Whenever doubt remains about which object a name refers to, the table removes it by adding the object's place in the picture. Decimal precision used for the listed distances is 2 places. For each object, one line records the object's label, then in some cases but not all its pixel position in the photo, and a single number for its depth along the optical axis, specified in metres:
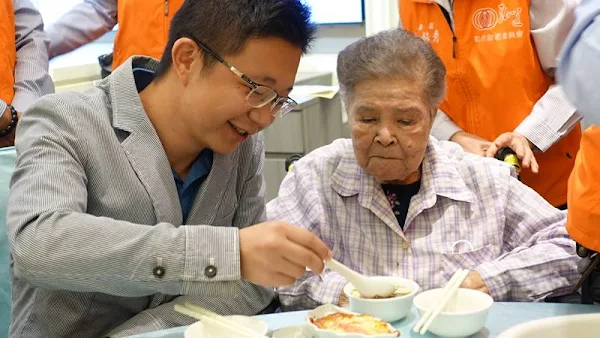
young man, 1.33
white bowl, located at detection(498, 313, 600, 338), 1.39
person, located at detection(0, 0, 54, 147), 2.78
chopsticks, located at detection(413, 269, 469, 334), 1.42
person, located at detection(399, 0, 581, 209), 2.33
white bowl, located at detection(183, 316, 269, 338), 1.38
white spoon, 1.54
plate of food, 1.35
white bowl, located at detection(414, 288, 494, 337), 1.40
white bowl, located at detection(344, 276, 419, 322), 1.49
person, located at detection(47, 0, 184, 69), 3.38
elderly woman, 1.93
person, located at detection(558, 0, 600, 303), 0.98
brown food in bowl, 1.56
